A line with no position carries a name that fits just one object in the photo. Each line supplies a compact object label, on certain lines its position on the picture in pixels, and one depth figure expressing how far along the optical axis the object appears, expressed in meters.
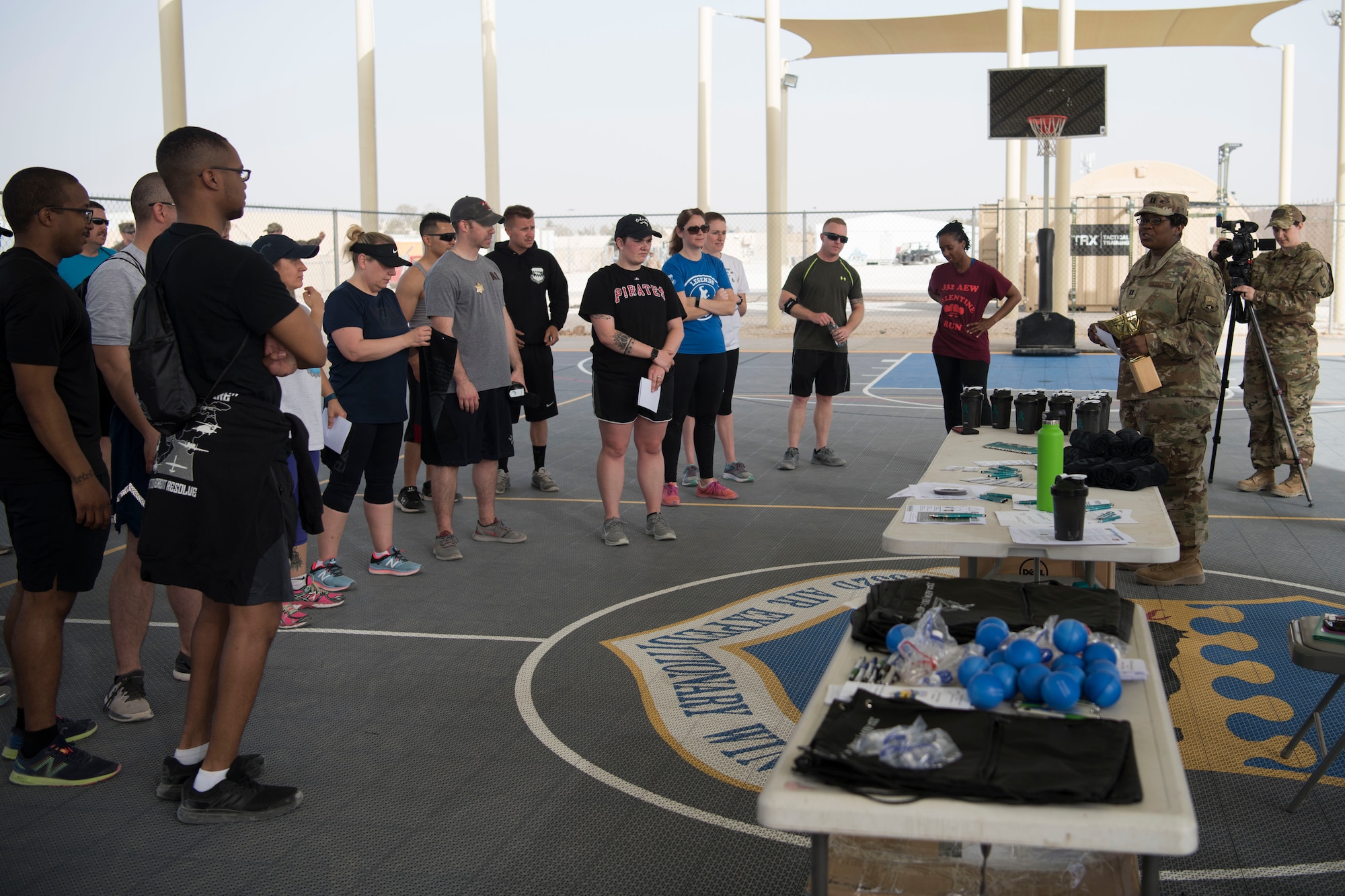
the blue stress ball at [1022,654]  2.33
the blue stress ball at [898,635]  2.50
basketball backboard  17.47
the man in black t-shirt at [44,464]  3.41
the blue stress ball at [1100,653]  2.36
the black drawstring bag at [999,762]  1.90
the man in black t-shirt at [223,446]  3.02
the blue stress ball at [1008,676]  2.26
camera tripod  6.95
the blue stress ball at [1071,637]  2.41
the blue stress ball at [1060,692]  2.20
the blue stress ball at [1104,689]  2.24
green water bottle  3.64
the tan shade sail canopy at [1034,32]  28.48
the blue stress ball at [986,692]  2.22
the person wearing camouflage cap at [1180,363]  5.21
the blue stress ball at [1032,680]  2.26
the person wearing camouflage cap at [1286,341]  7.09
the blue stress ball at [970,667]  2.30
